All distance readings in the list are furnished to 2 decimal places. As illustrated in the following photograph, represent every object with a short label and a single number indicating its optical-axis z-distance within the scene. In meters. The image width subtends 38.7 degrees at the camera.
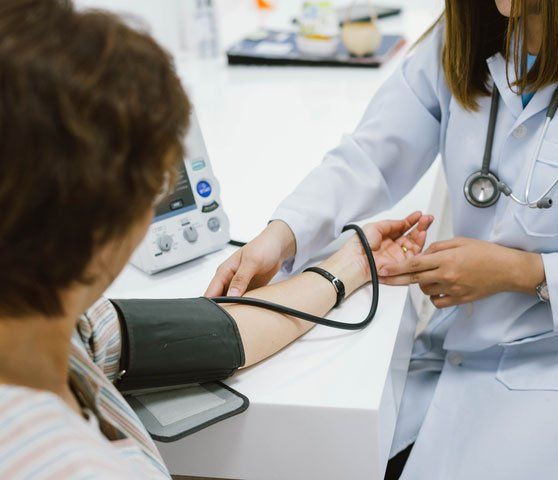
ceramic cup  2.23
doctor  1.13
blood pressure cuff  0.93
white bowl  2.26
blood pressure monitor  1.23
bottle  2.37
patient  0.55
